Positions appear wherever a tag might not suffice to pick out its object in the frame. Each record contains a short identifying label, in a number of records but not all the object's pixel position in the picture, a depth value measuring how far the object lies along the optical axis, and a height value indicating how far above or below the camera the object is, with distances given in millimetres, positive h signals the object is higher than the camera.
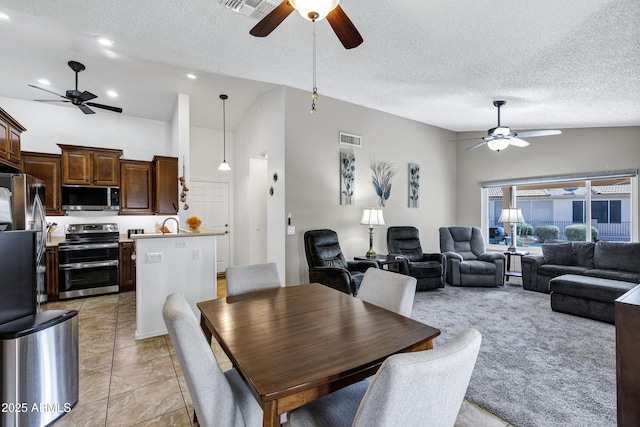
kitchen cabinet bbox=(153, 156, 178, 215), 4949 +539
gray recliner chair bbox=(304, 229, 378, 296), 3539 -703
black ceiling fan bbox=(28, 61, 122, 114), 3490 +1476
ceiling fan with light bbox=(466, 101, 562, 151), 4129 +1085
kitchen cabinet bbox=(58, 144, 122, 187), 4574 +824
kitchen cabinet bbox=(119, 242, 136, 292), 4770 -856
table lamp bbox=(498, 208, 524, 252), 5250 -111
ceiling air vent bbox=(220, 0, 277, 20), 2282 +1672
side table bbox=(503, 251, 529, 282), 5197 -1025
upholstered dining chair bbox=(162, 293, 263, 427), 1104 -619
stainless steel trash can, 1737 -963
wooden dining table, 985 -561
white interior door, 5941 +153
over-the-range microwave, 4645 +301
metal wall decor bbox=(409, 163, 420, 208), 5609 +533
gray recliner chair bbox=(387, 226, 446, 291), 4586 -788
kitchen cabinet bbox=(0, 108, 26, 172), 3211 +870
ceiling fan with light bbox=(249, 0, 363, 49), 1537 +1193
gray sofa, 3930 -789
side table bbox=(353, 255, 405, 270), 4324 -728
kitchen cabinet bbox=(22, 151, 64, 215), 4355 +690
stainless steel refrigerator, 2939 +125
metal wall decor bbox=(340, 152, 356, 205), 4633 +575
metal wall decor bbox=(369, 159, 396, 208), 5078 +622
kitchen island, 3053 -619
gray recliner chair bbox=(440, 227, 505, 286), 4910 -900
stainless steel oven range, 4328 -692
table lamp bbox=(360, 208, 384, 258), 4512 -84
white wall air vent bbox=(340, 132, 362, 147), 4672 +1207
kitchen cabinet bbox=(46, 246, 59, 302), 4227 -809
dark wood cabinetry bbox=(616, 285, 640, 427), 1479 -789
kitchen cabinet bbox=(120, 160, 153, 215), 5023 +506
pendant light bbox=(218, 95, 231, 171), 4641 +1743
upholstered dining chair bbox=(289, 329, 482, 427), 775 -493
